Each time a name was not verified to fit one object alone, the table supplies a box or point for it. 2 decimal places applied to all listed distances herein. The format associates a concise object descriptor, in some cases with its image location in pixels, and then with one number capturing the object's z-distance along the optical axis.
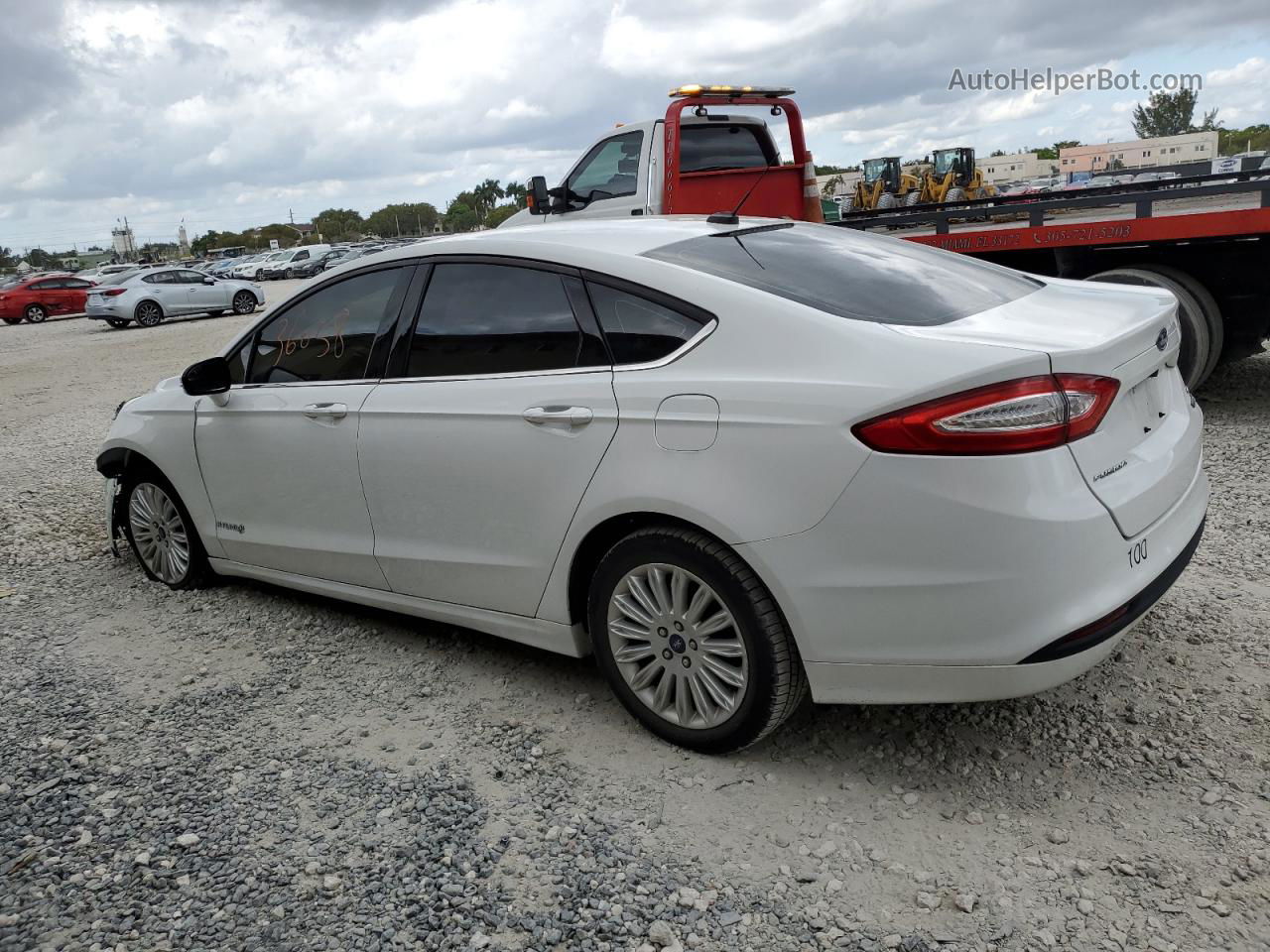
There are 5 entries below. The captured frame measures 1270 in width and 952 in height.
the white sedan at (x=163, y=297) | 27.05
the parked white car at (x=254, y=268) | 50.48
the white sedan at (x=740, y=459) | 2.61
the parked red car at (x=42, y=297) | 32.34
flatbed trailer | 6.74
